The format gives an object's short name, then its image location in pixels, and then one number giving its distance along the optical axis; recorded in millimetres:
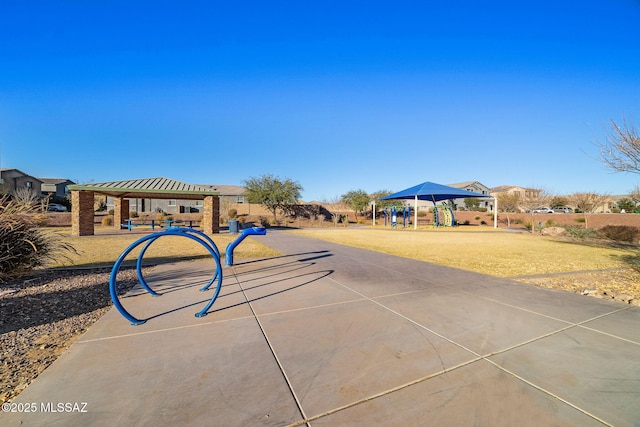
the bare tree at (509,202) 40688
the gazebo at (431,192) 28625
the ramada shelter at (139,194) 17109
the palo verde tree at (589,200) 32219
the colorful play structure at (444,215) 31141
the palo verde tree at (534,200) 40284
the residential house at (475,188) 64212
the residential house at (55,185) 60847
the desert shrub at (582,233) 17594
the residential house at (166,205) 43719
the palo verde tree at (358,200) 41656
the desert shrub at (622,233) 16344
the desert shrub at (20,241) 6211
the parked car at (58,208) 38016
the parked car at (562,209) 51950
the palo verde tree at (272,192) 34844
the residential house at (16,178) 51091
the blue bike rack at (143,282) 3789
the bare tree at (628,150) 7094
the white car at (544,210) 49594
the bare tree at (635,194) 13379
